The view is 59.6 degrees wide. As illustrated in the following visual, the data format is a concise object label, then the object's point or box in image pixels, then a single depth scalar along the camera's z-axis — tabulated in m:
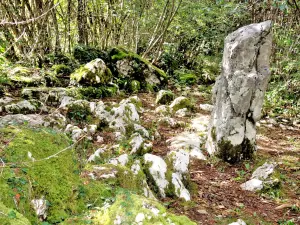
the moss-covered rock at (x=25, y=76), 8.19
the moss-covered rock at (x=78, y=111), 6.91
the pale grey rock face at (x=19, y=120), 3.73
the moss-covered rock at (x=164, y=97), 10.28
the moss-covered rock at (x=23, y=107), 6.15
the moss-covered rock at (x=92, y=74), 9.32
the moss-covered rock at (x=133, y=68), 11.35
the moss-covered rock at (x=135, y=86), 11.10
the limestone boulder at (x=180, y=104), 9.70
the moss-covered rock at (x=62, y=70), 10.05
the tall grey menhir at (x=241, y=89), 5.91
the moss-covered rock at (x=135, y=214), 2.28
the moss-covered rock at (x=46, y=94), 7.49
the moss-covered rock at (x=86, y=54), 11.24
